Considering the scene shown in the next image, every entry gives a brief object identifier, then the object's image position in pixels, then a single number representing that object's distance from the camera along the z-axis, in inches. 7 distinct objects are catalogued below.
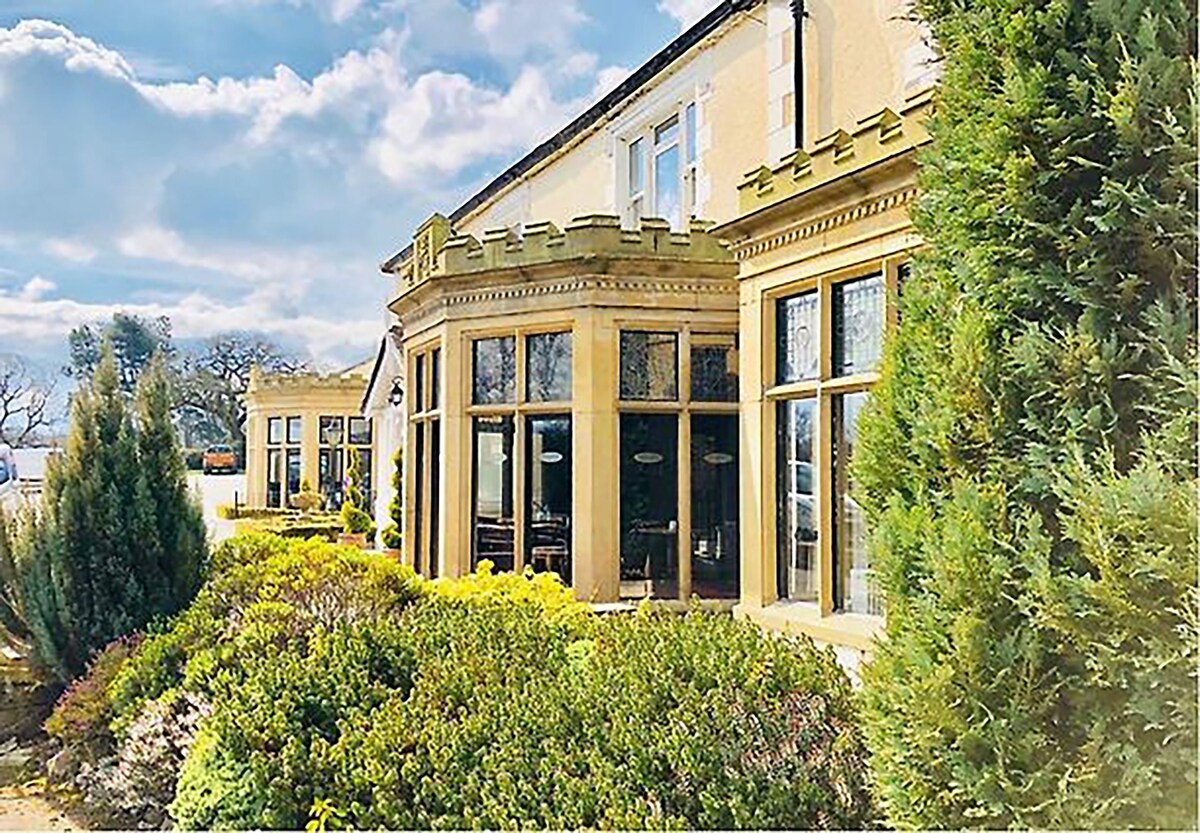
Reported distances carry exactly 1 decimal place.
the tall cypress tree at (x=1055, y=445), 100.1
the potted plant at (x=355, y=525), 805.2
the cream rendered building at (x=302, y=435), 1237.7
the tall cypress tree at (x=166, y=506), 339.6
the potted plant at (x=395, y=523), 636.7
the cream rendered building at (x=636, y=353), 344.5
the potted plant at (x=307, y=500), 1227.2
